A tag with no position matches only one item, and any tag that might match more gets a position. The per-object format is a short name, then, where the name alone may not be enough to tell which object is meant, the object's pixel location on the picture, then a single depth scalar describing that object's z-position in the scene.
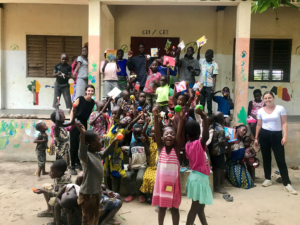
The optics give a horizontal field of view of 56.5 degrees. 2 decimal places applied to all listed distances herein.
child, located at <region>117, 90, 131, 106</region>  5.71
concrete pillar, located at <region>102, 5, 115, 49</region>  8.22
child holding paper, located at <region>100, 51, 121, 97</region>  6.19
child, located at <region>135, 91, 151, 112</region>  5.42
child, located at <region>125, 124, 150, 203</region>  4.10
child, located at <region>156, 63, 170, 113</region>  5.63
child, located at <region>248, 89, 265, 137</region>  6.21
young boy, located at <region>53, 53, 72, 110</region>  6.26
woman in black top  5.00
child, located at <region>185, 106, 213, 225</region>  2.95
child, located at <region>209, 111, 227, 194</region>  4.50
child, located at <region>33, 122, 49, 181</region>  4.95
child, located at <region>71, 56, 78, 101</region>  6.63
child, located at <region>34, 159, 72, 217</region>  3.25
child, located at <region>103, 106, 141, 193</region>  4.03
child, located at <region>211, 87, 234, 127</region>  6.29
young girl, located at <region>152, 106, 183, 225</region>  2.95
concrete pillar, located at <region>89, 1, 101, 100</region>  6.20
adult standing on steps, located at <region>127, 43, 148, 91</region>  6.47
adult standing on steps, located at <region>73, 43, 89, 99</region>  6.47
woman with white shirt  4.70
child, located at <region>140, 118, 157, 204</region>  3.97
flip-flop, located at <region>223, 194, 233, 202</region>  4.23
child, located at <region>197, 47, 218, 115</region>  6.02
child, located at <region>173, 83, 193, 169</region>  4.07
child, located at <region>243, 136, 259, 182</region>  4.90
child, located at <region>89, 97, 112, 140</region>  5.03
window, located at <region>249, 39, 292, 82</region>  8.24
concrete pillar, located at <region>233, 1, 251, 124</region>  6.05
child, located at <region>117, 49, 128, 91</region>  6.44
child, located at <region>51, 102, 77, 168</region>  4.68
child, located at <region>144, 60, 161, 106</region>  5.92
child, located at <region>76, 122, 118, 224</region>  2.71
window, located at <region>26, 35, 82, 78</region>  8.33
